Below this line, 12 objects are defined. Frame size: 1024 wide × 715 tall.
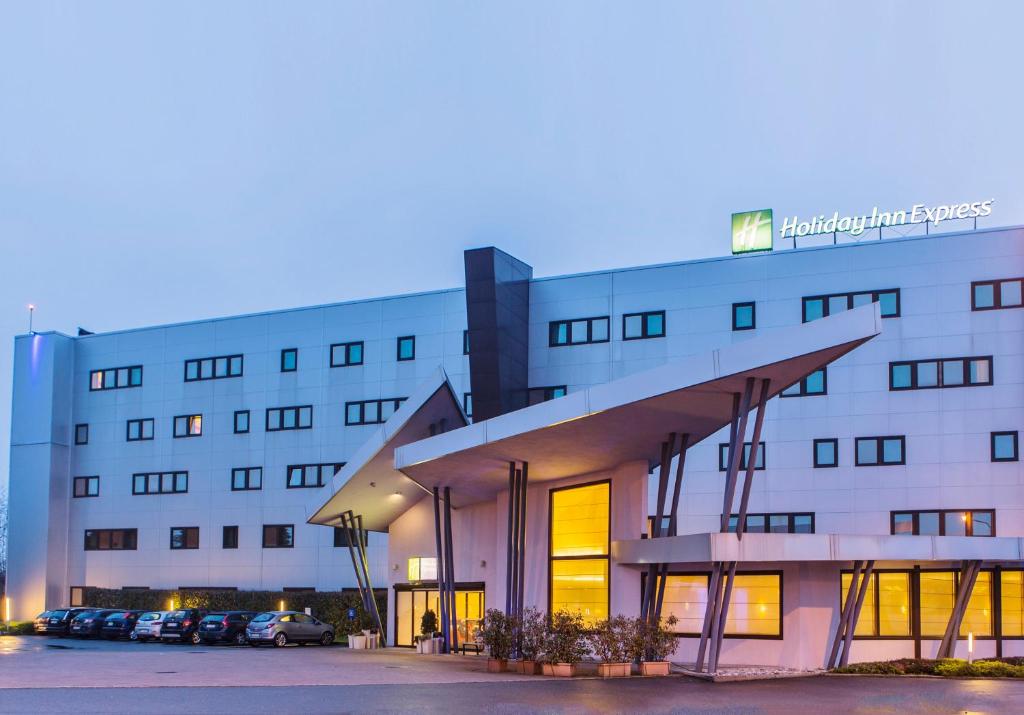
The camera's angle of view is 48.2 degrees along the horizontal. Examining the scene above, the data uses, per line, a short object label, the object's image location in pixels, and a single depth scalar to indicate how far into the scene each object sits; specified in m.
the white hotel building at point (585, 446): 23.36
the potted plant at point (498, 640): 23.73
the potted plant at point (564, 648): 22.44
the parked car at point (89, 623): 41.28
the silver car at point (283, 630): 36.62
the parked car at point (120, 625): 40.50
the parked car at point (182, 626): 38.31
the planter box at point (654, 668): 22.39
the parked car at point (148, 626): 39.12
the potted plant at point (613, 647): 22.00
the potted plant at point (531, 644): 22.98
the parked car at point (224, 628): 37.56
